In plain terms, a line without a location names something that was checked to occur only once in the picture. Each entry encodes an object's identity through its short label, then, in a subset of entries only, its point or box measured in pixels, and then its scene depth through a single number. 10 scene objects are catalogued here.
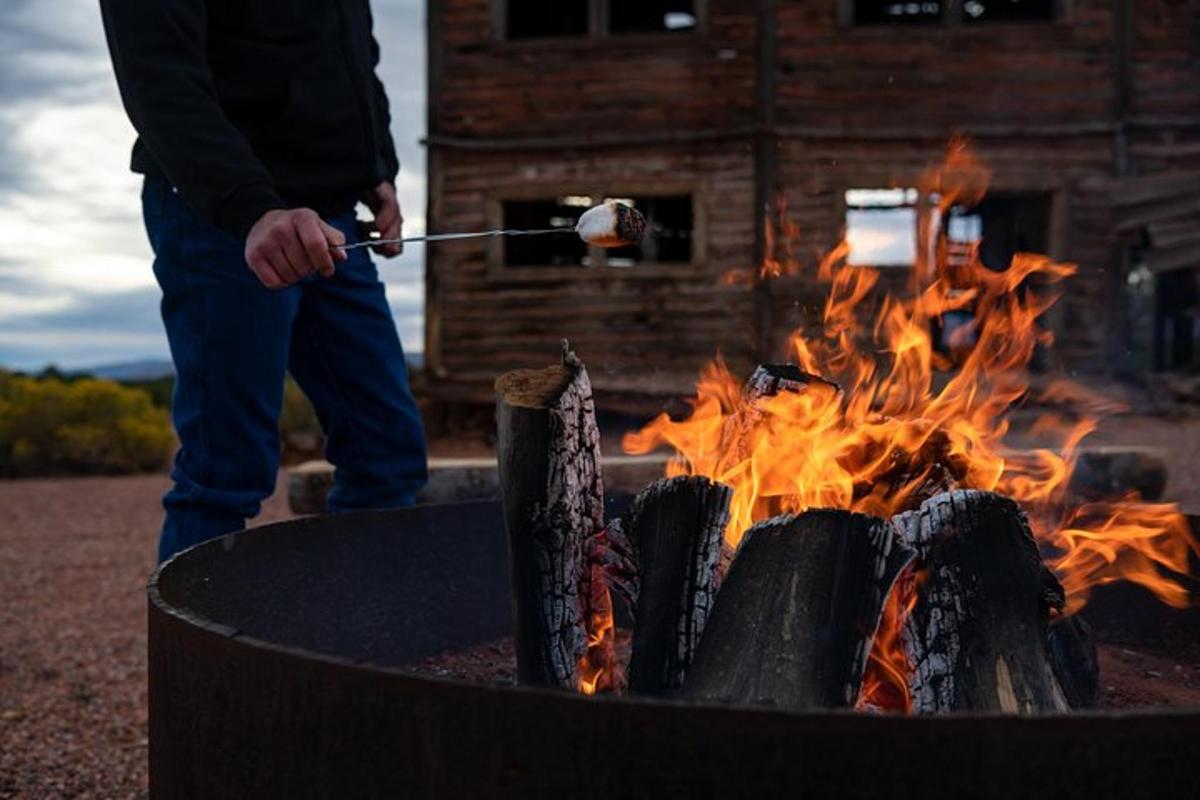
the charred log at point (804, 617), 1.62
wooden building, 11.58
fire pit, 1.16
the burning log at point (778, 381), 2.22
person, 2.33
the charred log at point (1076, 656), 2.10
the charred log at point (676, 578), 1.91
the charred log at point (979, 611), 1.70
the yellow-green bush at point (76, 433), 11.41
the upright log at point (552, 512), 1.90
